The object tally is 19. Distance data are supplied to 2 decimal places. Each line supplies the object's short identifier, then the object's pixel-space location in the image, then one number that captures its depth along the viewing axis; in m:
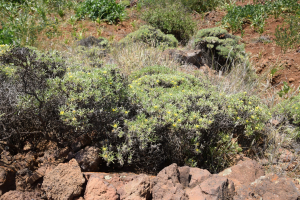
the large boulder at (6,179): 2.16
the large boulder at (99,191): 2.06
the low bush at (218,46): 6.03
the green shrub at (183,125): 2.64
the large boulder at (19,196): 2.02
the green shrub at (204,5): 11.00
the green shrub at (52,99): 2.56
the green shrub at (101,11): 9.23
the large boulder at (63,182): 2.11
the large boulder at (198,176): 2.30
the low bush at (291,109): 3.79
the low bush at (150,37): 6.43
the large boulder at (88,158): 2.57
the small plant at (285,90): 4.70
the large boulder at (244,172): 2.44
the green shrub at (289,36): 6.77
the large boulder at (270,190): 2.10
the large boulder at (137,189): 2.09
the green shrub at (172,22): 8.30
